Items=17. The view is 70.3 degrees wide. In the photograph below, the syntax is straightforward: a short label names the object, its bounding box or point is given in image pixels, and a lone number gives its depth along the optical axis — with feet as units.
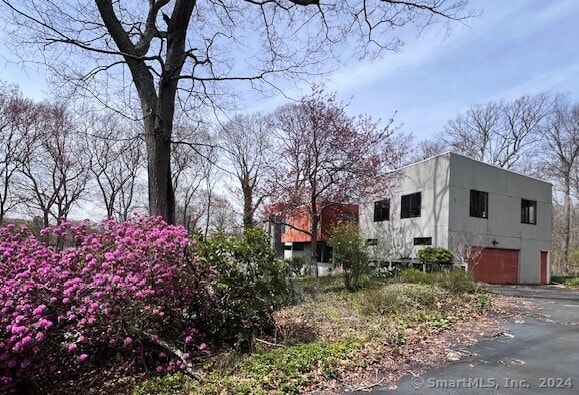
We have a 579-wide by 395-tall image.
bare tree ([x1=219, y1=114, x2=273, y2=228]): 75.79
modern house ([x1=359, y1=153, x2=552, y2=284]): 59.88
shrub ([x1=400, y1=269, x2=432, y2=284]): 34.24
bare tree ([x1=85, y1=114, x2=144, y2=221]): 90.48
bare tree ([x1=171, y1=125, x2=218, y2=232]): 83.09
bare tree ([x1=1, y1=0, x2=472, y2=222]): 23.89
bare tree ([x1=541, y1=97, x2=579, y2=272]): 109.40
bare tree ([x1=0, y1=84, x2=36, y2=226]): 71.00
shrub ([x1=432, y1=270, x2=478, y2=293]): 31.25
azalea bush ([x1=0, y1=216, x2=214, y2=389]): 12.97
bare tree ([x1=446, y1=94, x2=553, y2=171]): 121.08
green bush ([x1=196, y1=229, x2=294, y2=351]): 18.93
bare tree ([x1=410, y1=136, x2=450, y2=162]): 137.66
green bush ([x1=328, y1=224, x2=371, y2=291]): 36.99
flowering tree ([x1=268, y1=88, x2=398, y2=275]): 63.67
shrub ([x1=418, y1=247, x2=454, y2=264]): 51.21
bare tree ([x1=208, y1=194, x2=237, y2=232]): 105.09
